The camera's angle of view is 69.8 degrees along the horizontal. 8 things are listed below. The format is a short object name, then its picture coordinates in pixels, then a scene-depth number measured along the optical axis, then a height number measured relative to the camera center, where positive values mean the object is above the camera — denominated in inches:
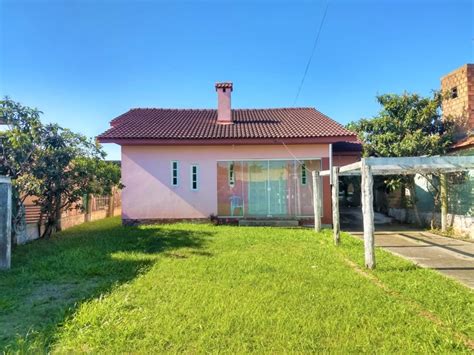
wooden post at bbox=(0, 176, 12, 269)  269.0 -12.2
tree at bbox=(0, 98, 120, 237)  334.0 +39.4
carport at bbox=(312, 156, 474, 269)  257.9 +22.3
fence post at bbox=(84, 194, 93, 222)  605.7 -18.9
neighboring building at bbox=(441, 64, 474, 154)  474.6 +133.2
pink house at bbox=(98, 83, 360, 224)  508.4 +39.7
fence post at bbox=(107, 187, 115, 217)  754.2 -17.9
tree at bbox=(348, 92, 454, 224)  478.6 +97.0
